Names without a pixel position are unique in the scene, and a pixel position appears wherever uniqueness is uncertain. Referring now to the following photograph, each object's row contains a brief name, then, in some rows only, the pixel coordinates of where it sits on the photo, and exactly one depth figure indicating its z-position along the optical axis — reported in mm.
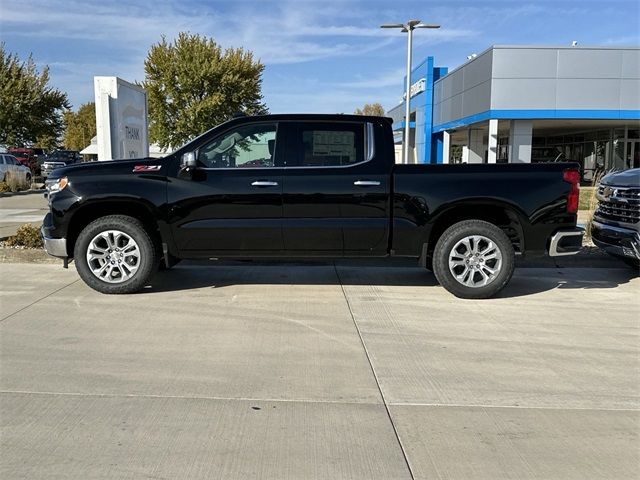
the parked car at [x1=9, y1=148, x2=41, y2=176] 32344
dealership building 24281
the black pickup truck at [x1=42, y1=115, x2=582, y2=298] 6422
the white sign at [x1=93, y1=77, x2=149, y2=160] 10117
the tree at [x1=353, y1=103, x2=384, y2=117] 83888
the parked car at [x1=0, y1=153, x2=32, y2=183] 23848
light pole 23516
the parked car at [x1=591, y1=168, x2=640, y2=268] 7242
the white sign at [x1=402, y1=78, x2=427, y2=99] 37984
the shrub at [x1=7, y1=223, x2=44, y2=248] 8992
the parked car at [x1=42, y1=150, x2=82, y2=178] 37562
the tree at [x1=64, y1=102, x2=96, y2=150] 71750
